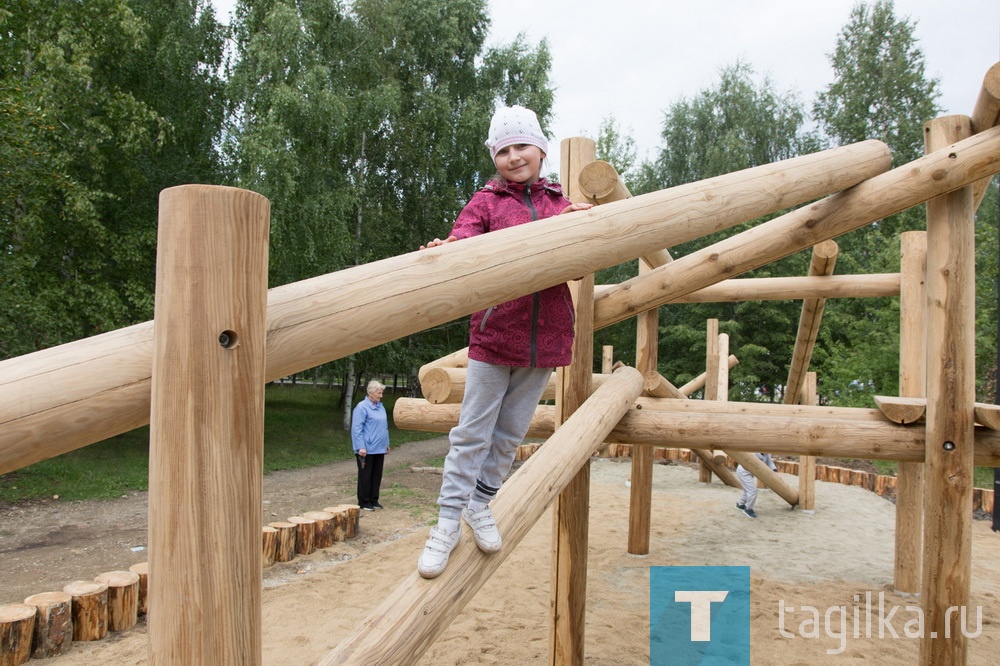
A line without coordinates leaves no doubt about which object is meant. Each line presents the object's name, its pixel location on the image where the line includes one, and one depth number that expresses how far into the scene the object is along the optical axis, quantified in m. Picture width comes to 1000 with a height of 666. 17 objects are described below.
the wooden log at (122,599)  4.70
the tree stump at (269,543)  6.14
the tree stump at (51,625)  4.29
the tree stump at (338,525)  6.96
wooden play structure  1.07
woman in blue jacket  8.21
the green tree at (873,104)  20.78
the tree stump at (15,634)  4.08
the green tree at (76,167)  9.24
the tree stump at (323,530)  6.72
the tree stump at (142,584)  4.96
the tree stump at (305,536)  6.53
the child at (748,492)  8.50
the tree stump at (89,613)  4.52
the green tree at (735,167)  21.61
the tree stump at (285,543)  6.26
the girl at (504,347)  2.28
